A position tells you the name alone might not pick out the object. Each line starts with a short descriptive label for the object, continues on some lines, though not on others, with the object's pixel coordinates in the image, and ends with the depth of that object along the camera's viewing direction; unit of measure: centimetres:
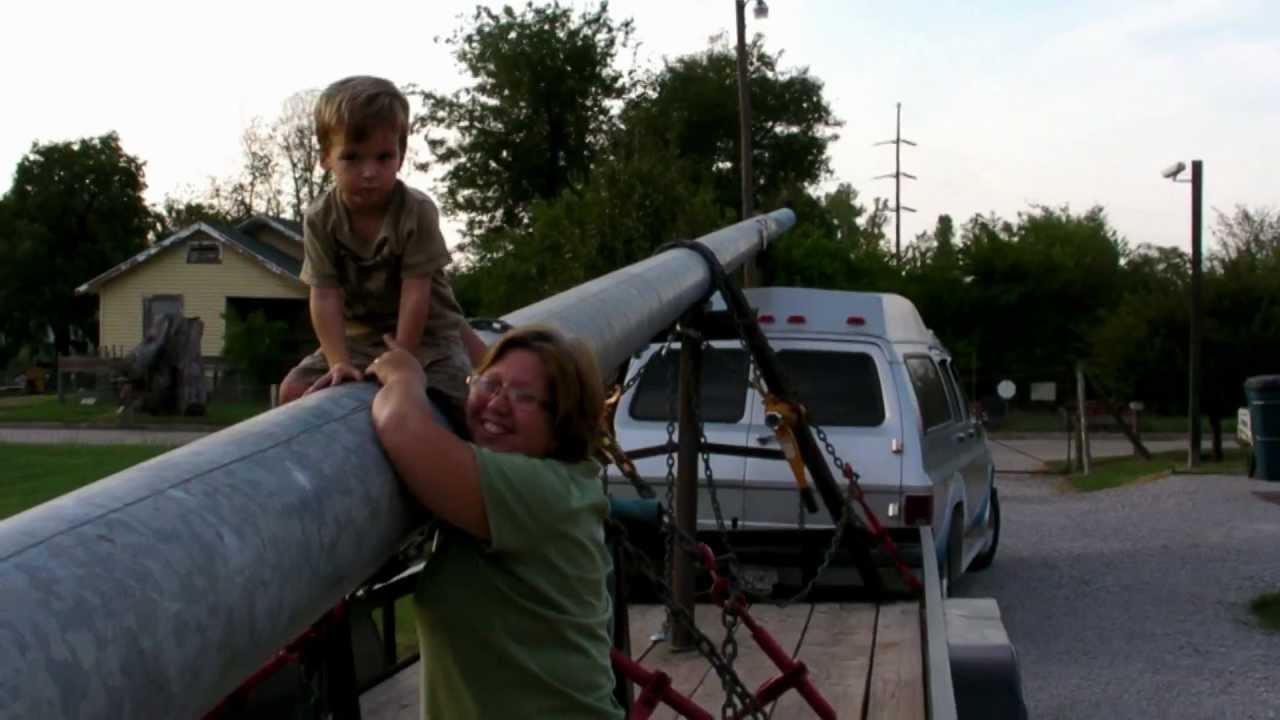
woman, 234
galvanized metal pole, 114
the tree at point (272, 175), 6488
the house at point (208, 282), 5056
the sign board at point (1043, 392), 2722
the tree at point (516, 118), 4950
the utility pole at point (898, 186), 8381
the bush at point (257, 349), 4409
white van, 798
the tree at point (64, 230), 6362
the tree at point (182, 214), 7231
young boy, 295
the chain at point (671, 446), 625
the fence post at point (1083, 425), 2595
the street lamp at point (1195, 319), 2539
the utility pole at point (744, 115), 2858
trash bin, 2172
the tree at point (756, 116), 5559
